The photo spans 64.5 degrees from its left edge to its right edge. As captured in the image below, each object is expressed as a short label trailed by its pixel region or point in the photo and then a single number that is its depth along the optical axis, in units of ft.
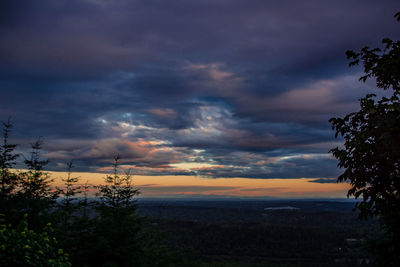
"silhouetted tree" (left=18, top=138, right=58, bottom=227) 43.80
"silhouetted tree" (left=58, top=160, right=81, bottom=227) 72.38
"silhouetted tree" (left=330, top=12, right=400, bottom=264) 33.96
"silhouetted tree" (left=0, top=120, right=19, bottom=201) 52.11
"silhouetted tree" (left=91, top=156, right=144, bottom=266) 45.50
